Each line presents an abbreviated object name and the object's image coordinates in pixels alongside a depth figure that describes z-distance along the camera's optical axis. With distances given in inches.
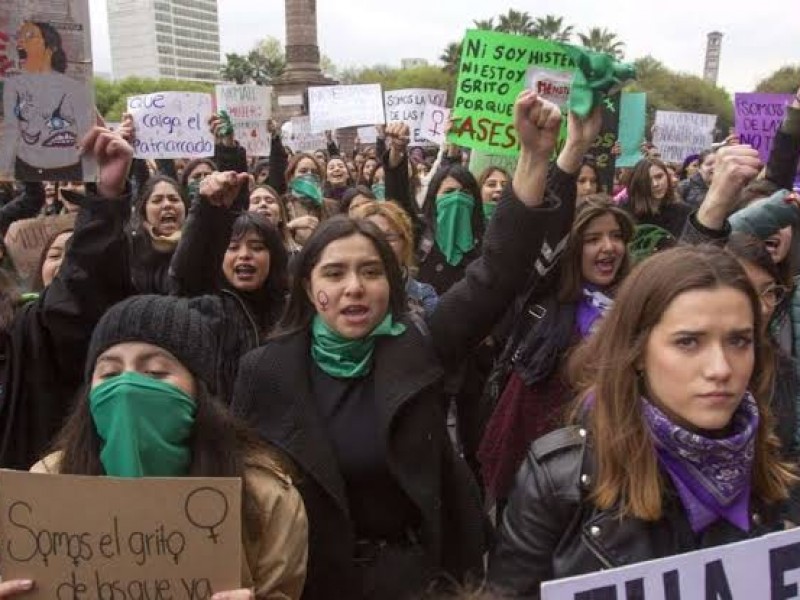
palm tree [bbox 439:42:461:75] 2516.4
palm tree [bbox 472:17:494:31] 2459.4
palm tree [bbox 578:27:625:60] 2682.1
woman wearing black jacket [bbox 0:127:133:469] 96.4
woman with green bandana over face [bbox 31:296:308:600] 67.6
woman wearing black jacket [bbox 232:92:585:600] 81.2
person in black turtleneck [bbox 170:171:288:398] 108.3
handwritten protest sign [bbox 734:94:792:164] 239.3
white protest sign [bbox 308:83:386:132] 384.5
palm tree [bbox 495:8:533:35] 2714.1
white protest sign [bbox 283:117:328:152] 481.8
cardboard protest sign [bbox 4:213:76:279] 145.1
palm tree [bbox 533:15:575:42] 2608.3
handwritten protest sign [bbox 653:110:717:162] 369.7
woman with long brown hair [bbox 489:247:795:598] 62.0
